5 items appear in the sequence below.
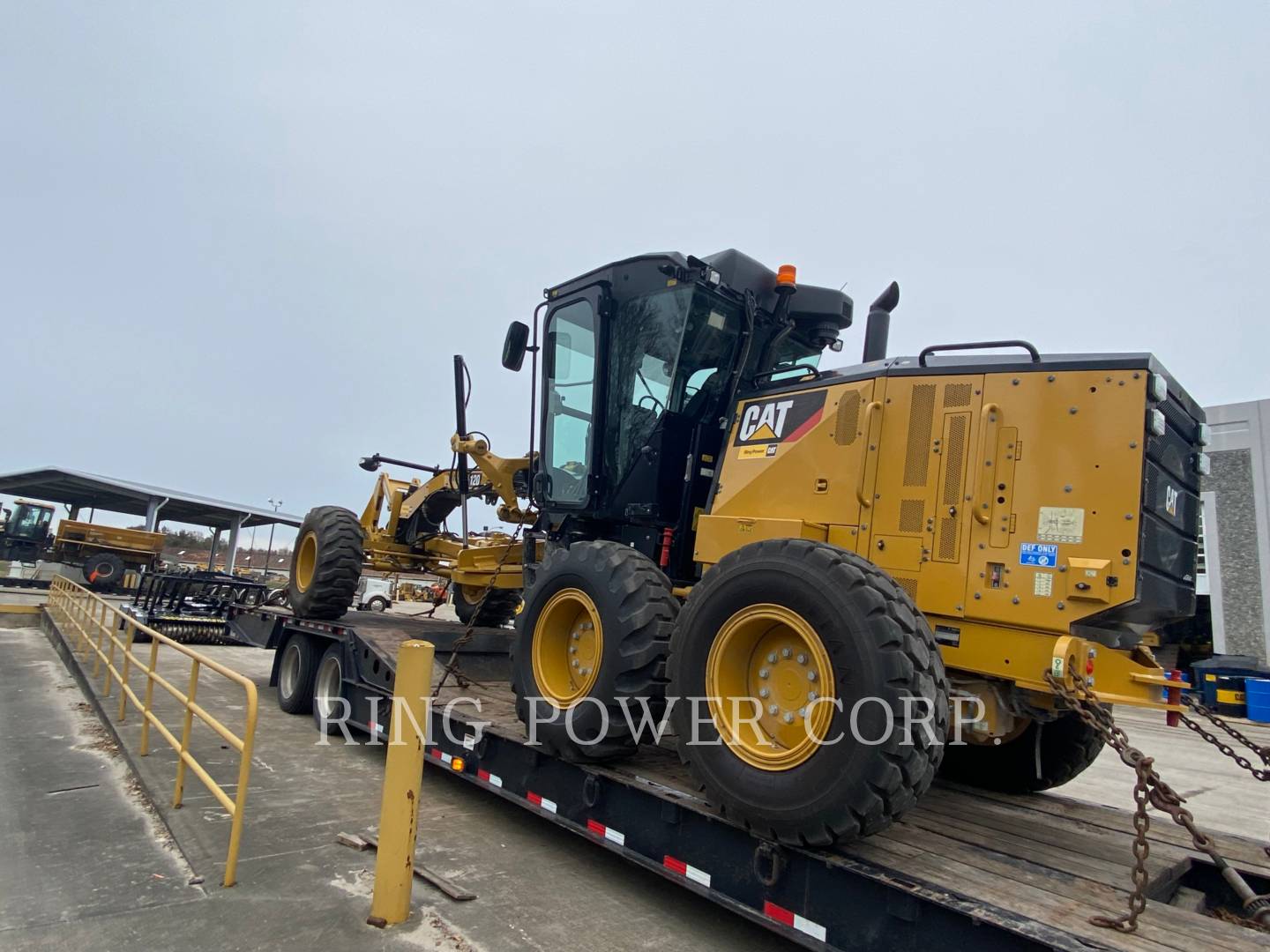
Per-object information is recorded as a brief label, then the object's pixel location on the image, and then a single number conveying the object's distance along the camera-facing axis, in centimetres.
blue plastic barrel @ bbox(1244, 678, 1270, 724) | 1416
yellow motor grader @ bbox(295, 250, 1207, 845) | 315
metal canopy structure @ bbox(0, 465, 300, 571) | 3181
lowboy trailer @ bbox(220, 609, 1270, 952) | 278
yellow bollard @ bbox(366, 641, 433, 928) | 355
